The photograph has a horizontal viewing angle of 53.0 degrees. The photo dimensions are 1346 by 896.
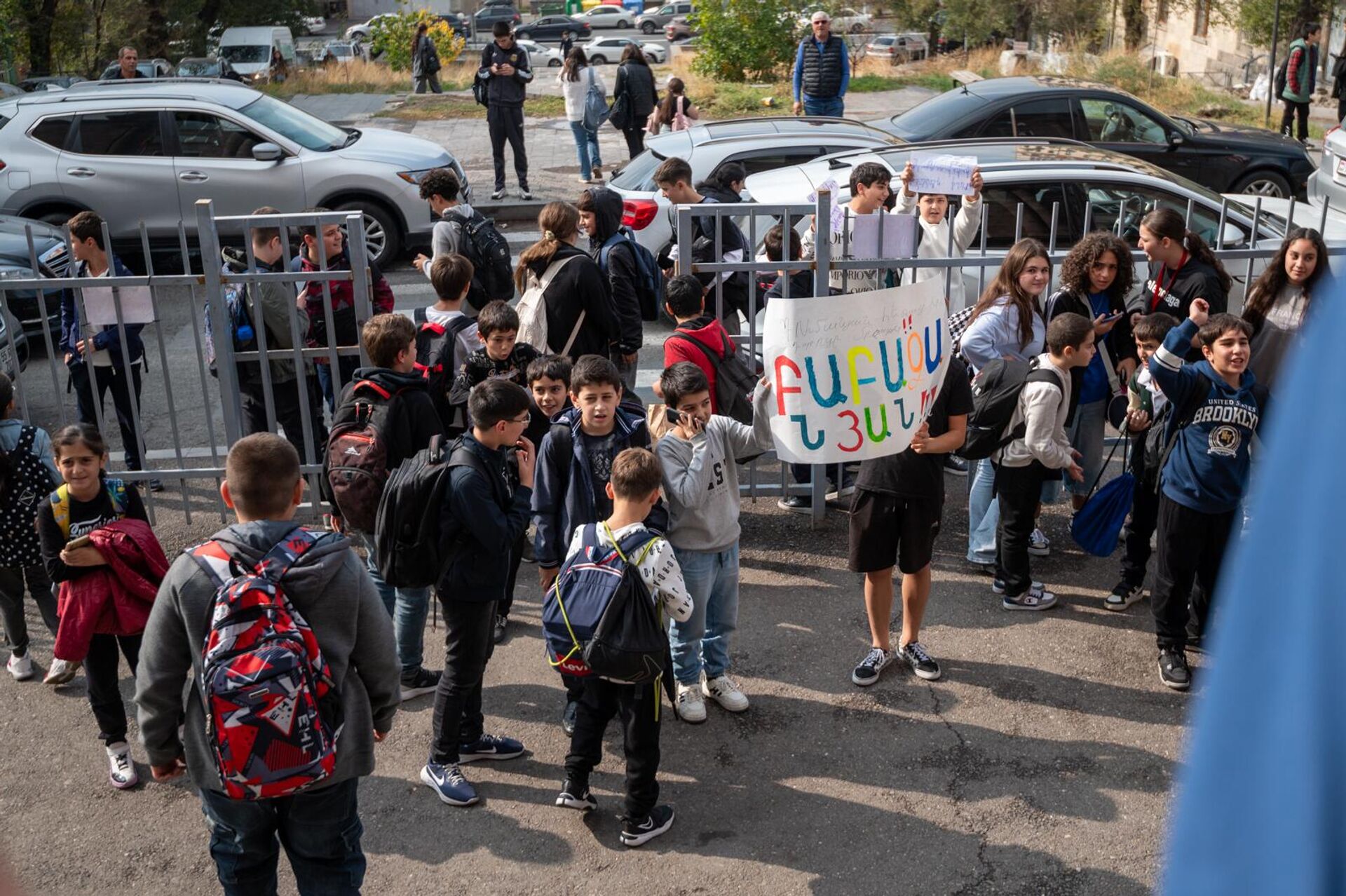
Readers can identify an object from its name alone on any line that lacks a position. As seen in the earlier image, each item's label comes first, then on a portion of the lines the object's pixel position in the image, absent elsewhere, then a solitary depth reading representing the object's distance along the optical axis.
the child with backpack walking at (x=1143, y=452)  6.20
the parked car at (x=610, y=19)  57.66
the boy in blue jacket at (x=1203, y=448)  5.59
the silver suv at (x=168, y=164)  13.38
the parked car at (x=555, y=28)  54.75
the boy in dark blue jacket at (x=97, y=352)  7.30
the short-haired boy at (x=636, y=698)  4.63
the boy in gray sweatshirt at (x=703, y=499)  5.28
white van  37.66
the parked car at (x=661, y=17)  56.47
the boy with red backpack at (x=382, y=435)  5.44
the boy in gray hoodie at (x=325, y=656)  3.76
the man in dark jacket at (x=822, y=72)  17.31
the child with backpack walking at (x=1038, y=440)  6.15
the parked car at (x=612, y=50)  44.04
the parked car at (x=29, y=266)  10.68
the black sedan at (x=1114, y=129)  13.60
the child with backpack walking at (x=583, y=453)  5.34
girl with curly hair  6.95
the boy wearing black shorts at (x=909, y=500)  5.67
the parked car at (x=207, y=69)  29.34
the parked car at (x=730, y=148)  11.81
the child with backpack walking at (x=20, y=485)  5.64
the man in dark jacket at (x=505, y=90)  16.20
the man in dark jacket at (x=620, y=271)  7.35
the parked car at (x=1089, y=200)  9.71
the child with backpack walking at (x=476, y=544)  4.82
